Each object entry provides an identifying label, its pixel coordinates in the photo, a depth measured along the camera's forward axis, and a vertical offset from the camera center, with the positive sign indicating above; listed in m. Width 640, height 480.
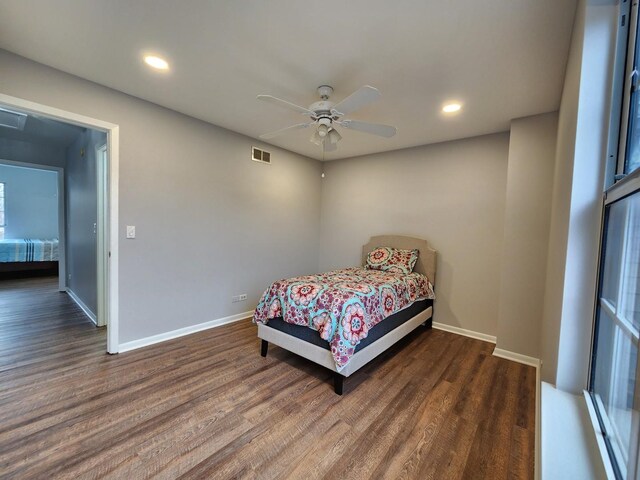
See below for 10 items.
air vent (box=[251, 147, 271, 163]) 3.83 +1.01
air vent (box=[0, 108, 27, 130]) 3.41 +1.26
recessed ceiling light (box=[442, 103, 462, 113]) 2.62 +1.23
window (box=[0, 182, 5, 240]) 6.68 +0.02
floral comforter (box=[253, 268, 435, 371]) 2.15 -0.66
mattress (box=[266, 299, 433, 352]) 2.30 -0.91
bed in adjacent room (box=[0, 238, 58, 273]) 5.77 -0.84
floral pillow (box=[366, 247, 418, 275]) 3.65 -0.38
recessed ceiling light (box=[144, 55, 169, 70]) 2.07 +1.23
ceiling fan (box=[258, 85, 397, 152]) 2.01 +0.90
